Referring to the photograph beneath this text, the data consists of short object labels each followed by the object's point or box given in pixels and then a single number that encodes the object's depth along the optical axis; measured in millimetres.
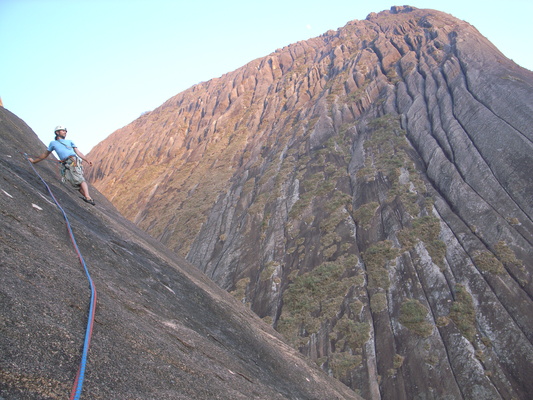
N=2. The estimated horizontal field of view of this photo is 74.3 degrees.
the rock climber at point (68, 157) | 11406
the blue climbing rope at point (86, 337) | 3980
